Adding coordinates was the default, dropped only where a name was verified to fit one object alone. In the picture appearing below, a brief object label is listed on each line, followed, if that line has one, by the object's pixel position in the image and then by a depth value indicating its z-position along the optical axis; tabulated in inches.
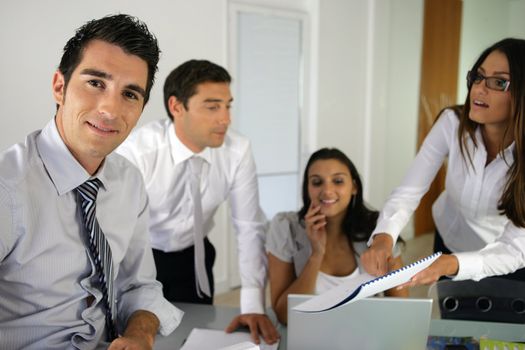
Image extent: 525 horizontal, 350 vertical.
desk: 56.4
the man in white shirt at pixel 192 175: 83.0
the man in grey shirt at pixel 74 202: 43.1
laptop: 44.9
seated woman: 75.4
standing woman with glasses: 60.5
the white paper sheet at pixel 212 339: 55.3
